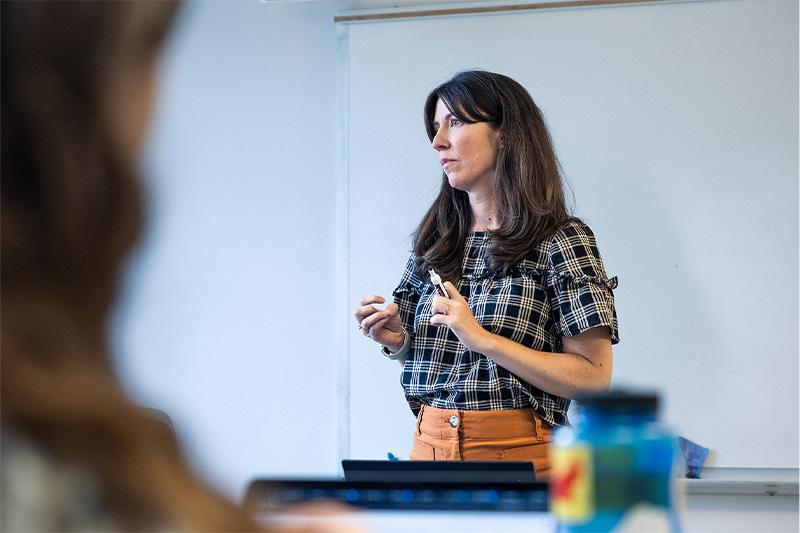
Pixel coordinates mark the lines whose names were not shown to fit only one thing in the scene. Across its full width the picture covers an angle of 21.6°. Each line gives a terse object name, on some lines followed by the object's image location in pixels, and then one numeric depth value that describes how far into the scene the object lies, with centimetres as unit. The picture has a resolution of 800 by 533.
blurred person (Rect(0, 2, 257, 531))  158
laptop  292
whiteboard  439
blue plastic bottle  249
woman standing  350
